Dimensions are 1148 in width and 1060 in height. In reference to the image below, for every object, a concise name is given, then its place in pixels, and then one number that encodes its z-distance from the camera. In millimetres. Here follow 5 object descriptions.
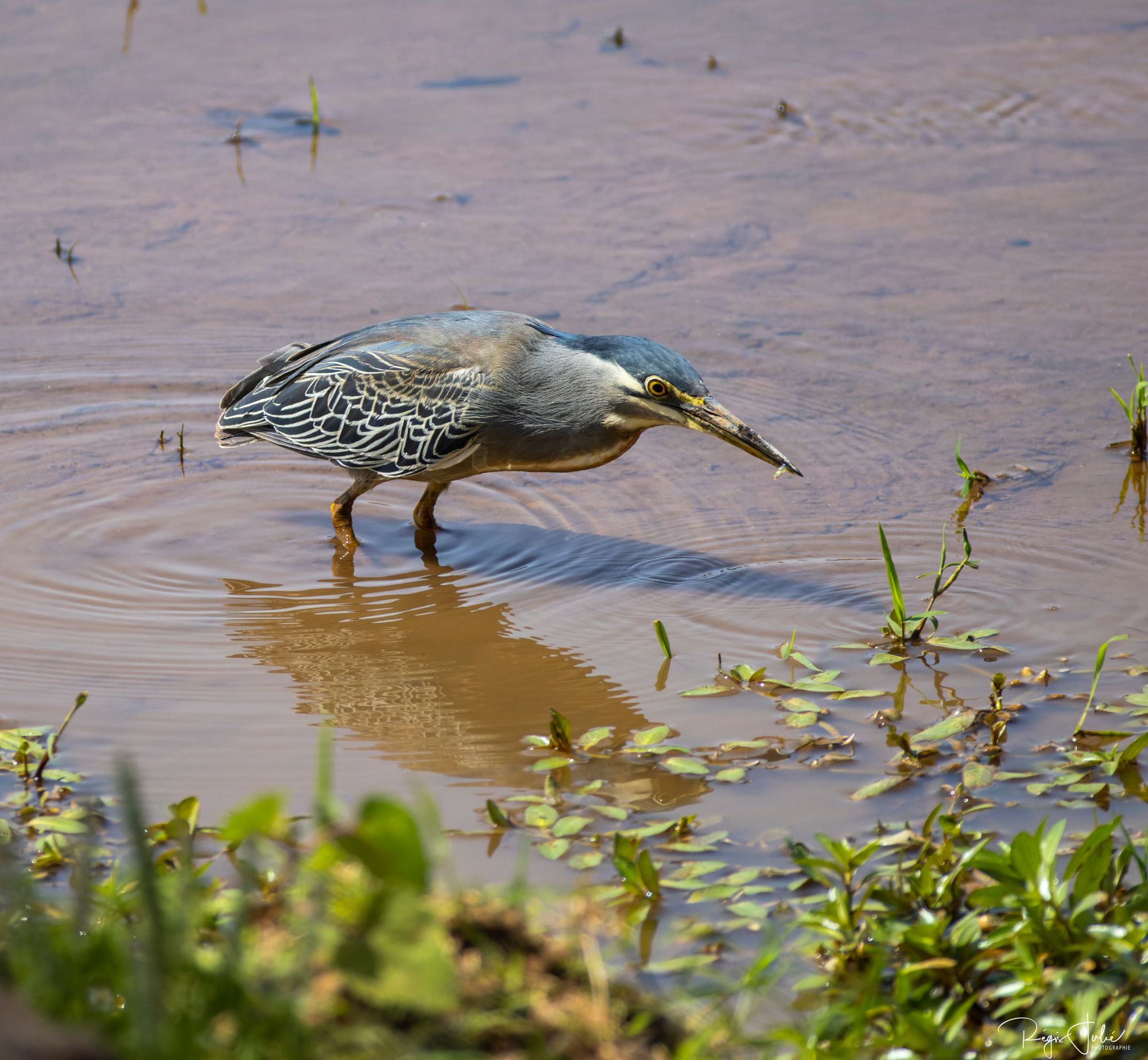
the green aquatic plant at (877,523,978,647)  9078
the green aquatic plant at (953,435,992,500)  11836
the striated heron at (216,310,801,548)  11367
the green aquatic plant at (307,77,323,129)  18781
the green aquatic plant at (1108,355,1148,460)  12312
